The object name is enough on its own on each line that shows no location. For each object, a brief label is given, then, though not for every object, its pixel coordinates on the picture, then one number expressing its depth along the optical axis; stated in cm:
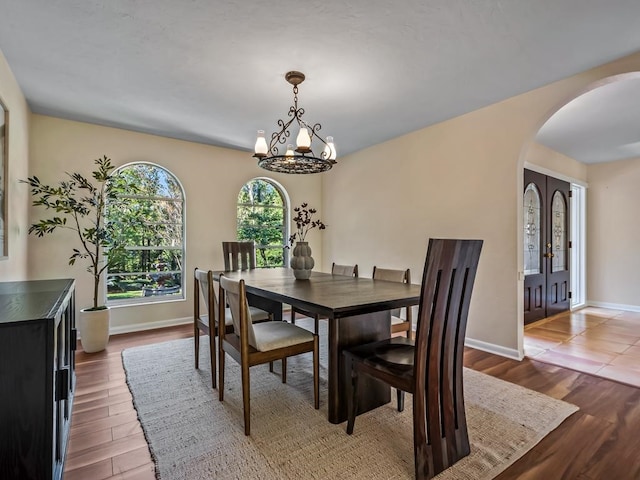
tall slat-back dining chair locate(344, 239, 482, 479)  140
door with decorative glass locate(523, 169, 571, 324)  427
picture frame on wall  231
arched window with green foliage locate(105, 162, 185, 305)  397
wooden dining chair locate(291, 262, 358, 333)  317
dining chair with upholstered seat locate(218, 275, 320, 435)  185
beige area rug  154
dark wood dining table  173
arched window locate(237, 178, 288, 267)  490
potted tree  315
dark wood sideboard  99
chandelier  248
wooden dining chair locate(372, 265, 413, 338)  266
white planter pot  315
